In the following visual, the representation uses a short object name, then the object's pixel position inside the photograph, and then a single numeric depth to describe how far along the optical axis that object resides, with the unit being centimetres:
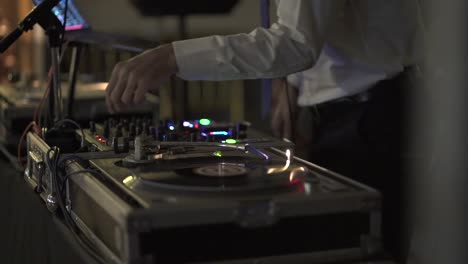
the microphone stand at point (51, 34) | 137
